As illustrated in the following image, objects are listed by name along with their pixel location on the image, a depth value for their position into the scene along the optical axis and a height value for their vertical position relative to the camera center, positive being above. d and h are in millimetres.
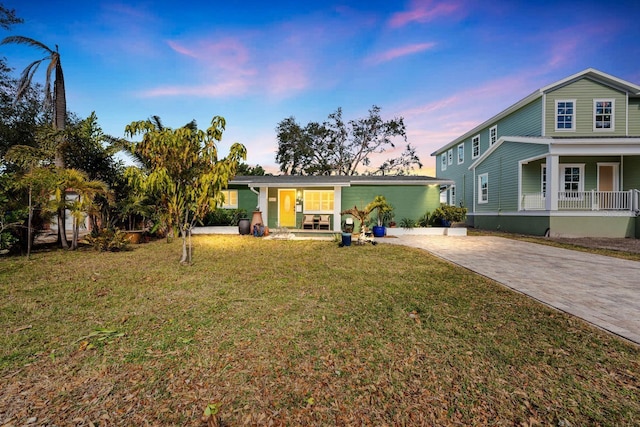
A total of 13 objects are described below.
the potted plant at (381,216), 11072 -259
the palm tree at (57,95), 8516 +4103
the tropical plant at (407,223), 13441 -622
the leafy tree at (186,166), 5754 +1075
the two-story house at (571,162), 11789 +2608
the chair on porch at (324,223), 13875 -641
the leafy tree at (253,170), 29091 +5068
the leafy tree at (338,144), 27625 +7292
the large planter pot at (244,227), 12688 -781
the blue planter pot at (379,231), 12320 -951
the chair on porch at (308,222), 13848 -588
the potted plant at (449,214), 12914 -152
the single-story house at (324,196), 13359 +821
